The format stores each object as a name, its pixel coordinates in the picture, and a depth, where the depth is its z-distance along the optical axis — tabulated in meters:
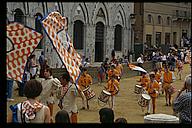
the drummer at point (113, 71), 18.44
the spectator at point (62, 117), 5.36
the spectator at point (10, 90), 14.47
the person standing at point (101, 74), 24.16
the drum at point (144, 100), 13.42
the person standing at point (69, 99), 9.02
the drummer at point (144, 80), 15.99
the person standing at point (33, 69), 16.59
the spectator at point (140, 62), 28.91
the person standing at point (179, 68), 28.38
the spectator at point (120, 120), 5.56
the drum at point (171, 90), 16.12
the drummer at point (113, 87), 14.53
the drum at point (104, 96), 14.14
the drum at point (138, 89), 16.36
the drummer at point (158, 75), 17.56
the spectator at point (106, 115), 5.69
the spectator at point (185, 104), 5.96
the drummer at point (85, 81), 15.25
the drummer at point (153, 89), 13.79
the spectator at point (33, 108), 5.19
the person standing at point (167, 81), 16.23
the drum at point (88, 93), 14.47
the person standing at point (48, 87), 9.45
